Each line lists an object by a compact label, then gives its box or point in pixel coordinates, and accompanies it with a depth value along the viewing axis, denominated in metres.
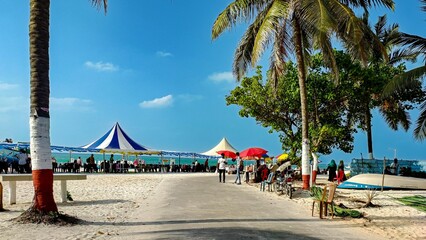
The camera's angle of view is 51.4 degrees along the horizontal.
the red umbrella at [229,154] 40.38
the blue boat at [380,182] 20.17
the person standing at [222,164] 24.77
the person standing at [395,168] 28.41
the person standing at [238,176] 24.63
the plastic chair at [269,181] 19.74
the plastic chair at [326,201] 11.27
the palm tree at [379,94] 26.27
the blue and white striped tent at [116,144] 35.35
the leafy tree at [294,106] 26.27
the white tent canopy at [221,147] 45.62
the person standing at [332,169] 25.05
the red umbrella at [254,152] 29.12
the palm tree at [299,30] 16.11
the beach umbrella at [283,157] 31.67
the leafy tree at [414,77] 19.70
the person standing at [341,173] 23.09
